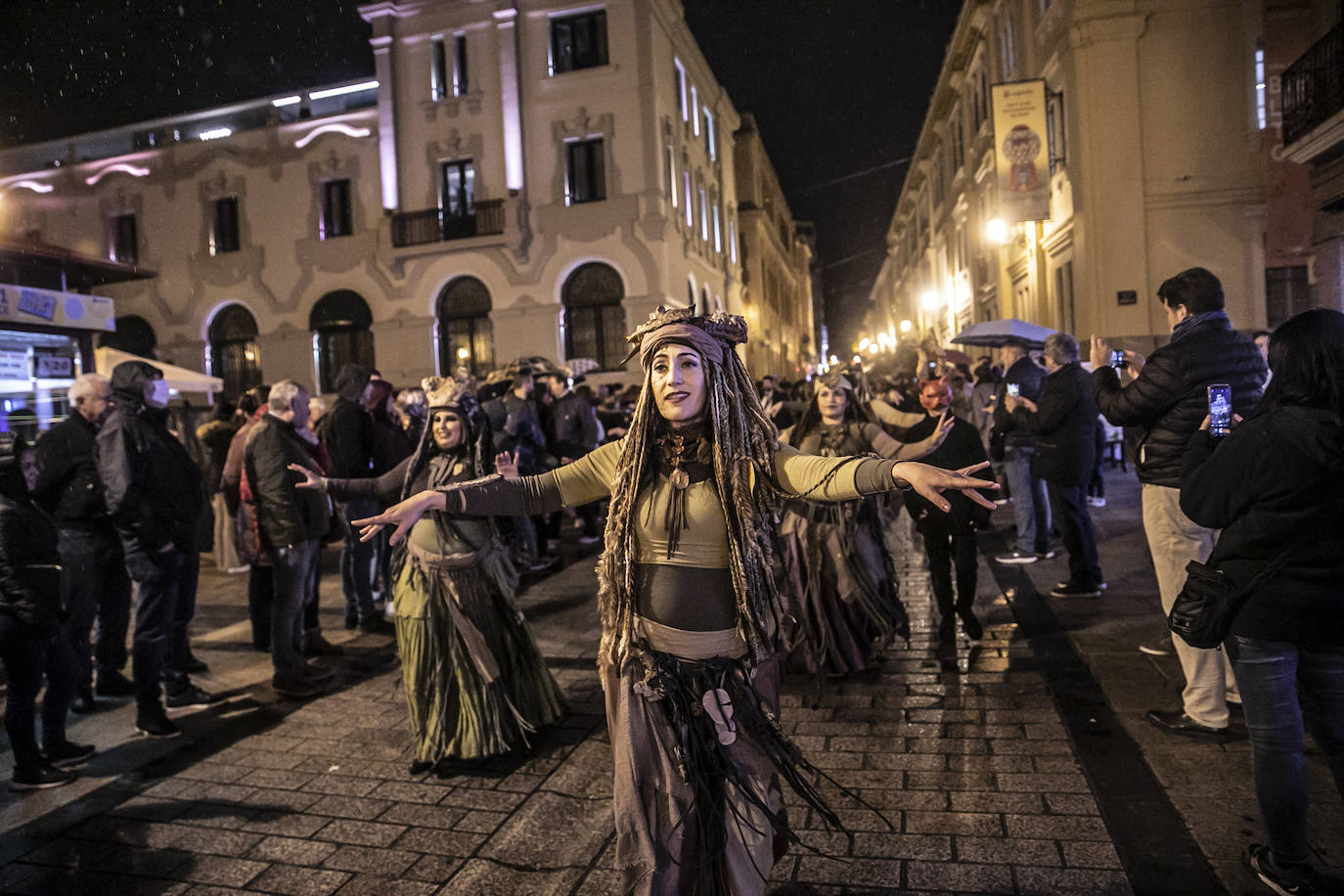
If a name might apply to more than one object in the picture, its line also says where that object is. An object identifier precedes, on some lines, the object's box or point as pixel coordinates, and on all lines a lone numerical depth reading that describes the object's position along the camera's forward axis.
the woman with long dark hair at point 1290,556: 2.81
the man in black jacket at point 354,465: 7.46
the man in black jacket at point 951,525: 6.10
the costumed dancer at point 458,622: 4.59
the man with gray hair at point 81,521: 5.46
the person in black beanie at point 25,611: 4.32
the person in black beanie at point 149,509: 5.16
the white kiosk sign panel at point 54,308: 13.17
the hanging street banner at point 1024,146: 17.55
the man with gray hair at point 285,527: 5.83
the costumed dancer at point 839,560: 5.70
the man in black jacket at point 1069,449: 7.22
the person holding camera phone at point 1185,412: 4.31
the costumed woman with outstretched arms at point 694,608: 2.74
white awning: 14.79
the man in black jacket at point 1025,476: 8.85
